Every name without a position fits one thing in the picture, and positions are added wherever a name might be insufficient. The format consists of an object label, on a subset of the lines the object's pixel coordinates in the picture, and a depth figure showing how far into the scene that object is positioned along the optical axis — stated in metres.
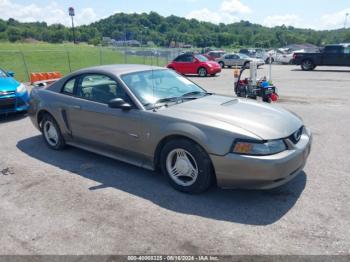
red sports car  19.56
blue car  7.82
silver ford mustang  3.49
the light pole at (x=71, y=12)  73.44
